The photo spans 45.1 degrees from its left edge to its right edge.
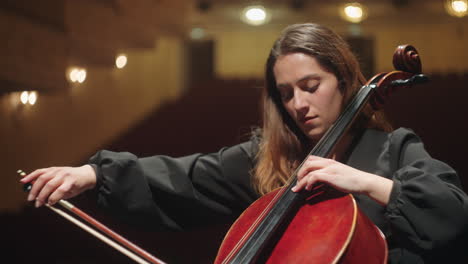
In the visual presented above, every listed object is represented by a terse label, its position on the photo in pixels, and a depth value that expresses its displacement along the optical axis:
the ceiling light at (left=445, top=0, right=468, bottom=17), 4.46
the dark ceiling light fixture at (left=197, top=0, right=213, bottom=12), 5.72
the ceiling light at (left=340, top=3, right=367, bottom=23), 5.33
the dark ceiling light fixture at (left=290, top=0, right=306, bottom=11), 5.57
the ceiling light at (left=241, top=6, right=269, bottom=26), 5.55
